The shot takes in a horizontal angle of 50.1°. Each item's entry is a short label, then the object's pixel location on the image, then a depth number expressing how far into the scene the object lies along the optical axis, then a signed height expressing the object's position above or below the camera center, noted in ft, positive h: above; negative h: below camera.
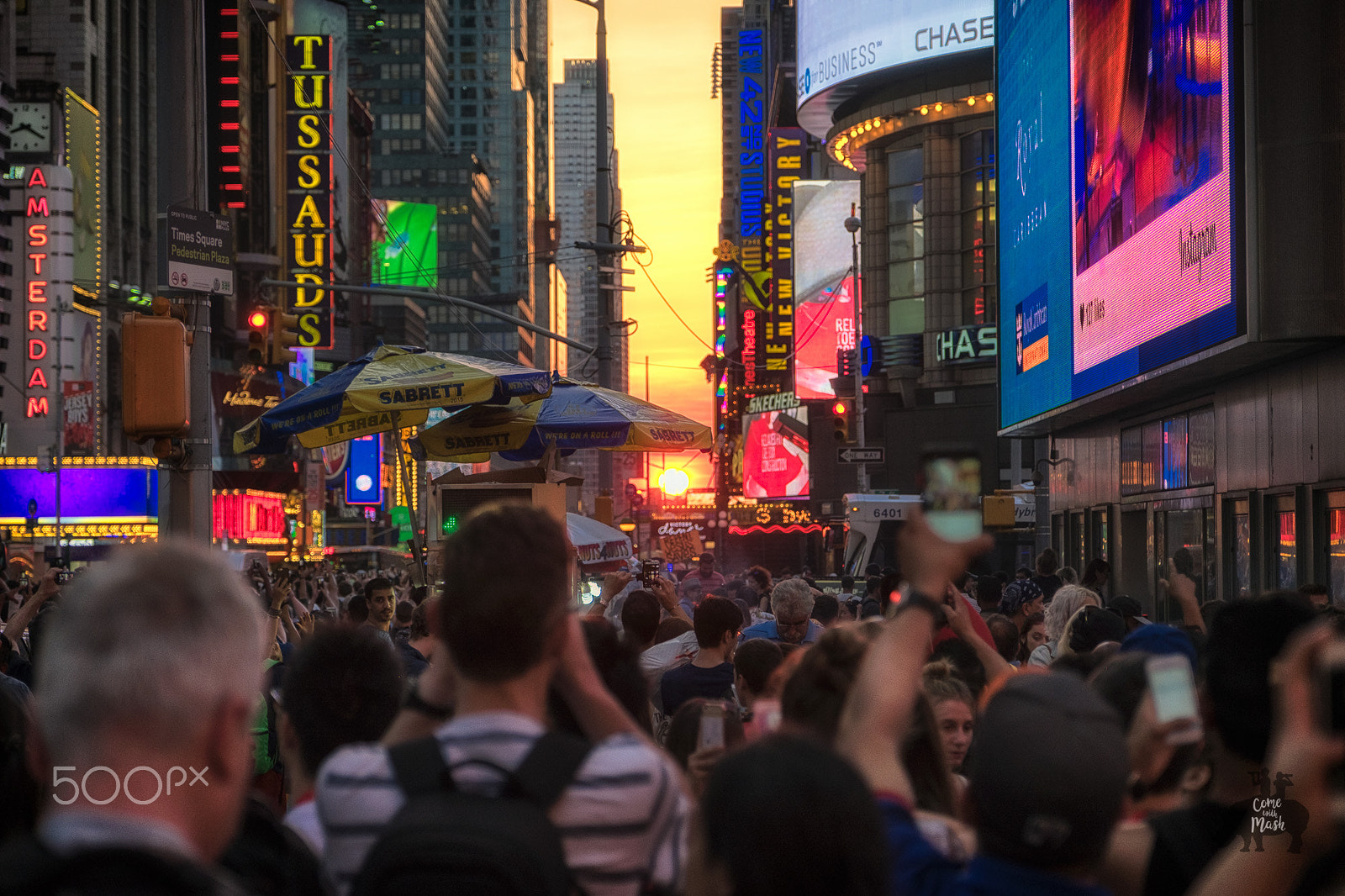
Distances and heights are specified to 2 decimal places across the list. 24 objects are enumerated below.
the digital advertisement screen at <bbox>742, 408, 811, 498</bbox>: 236.22 +5.97
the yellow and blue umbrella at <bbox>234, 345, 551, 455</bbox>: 37.76 +2.60
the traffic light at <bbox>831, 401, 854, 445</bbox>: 106.63 +5.05
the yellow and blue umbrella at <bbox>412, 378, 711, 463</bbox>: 43.11 +1.91
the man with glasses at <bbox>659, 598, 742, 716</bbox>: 25.50 -3.21
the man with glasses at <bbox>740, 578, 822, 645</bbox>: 31.55 -2.68
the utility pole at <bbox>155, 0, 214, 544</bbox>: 36.37 +8.05
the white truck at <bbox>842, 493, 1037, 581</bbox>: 126.93 -4.04
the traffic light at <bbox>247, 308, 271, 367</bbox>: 47.83 +5.35
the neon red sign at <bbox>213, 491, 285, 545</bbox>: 212.64 -3.58
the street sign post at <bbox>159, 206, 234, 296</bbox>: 36.22 +6.21
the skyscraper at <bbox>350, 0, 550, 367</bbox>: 606.96 +155.35
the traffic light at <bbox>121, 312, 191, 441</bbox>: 33.83 +2.82
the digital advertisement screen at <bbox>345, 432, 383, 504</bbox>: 299.17 +3.53
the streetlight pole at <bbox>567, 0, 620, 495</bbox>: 71.10 +13.77
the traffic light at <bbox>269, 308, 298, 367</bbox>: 51.57 +5.54
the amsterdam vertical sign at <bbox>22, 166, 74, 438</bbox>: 157.89 +23.83
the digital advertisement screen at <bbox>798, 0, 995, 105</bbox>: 173.58 +57.33
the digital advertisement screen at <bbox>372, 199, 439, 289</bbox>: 453.99 +81.87
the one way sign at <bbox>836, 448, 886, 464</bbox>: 96.89 +2.27
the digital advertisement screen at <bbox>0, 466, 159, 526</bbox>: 163.02 +0.00
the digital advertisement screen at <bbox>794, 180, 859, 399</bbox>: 217.97 +31.02
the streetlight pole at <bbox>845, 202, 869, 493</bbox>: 136.05 +11.06
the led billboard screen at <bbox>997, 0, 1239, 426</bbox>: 53.57 +13.62
